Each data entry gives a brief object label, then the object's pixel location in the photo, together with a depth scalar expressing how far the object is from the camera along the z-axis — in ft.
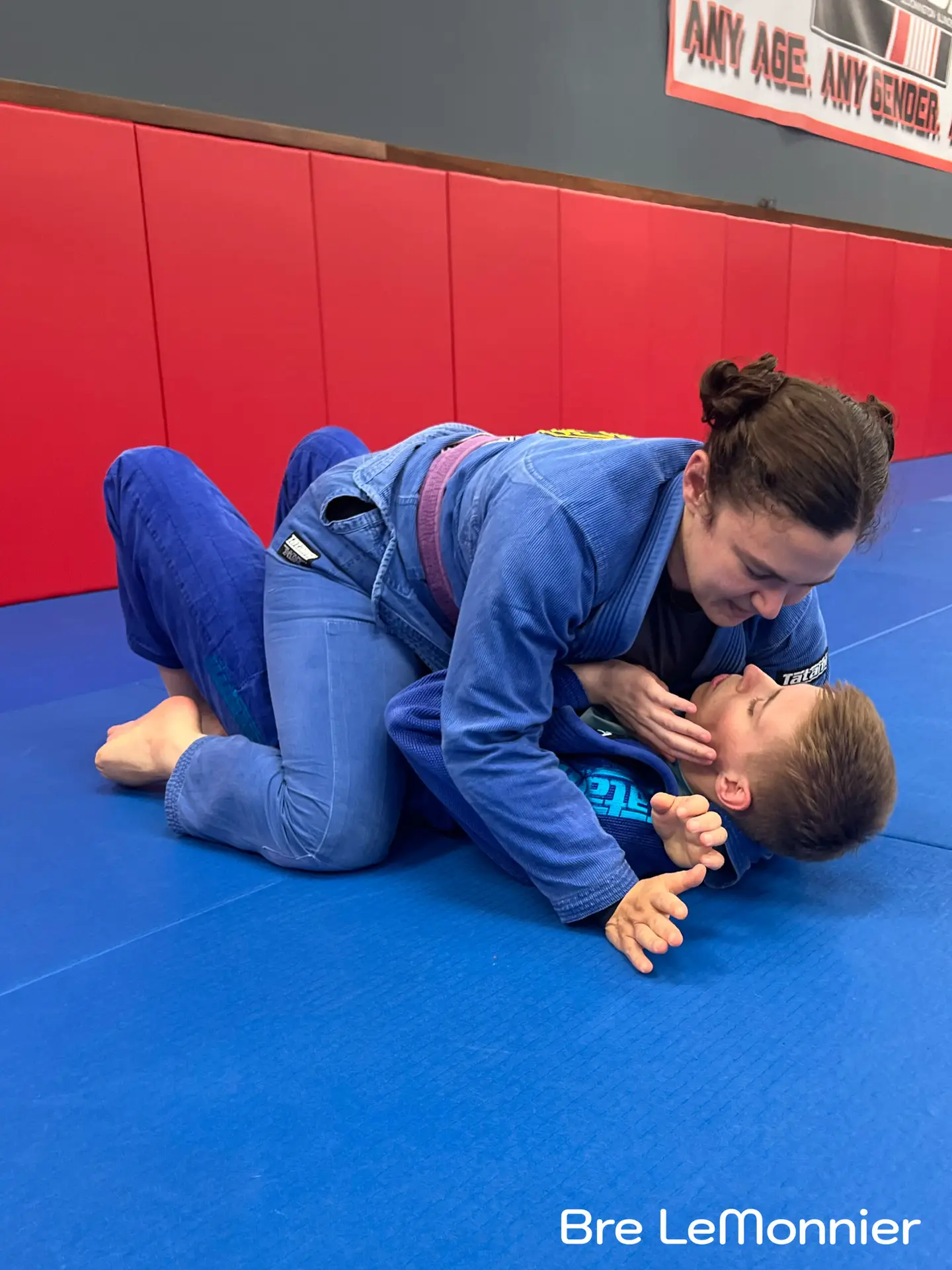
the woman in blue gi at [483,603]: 3.19
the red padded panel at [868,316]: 17.74
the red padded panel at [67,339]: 8.23
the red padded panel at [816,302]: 16.55
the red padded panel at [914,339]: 18.92
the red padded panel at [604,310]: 12.95
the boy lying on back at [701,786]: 3.37
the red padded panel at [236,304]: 9.09
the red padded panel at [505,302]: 11.57
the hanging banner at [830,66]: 14.96
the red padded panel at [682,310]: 14.21
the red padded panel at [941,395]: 19.89
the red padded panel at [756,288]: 15.40
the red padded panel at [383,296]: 10.30
